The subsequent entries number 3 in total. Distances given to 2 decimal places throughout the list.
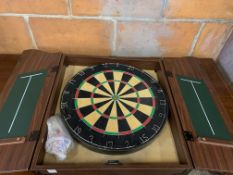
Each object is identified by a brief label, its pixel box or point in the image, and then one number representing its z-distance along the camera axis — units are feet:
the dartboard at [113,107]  2.30
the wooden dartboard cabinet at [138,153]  2.11
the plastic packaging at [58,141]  2.21
